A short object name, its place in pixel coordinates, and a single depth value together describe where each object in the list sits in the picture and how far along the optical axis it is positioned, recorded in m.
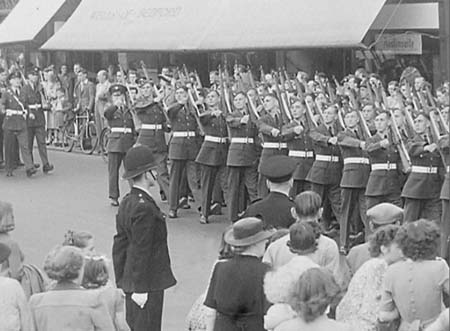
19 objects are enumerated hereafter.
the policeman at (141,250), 7.81
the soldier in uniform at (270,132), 13.45
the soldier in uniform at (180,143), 14.90
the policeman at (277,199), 7.35
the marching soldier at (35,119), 18.80
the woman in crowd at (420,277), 5.96
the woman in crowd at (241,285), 6.21
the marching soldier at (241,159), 14.03
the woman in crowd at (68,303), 6.00
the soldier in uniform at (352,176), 12.43
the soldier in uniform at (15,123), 18.58
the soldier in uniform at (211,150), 14.43
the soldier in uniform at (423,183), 11.54
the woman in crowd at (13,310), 6.11
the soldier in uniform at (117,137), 15.73
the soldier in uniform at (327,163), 12.89
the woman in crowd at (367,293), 6.33
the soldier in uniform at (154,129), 15.41
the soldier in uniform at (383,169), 11.99
